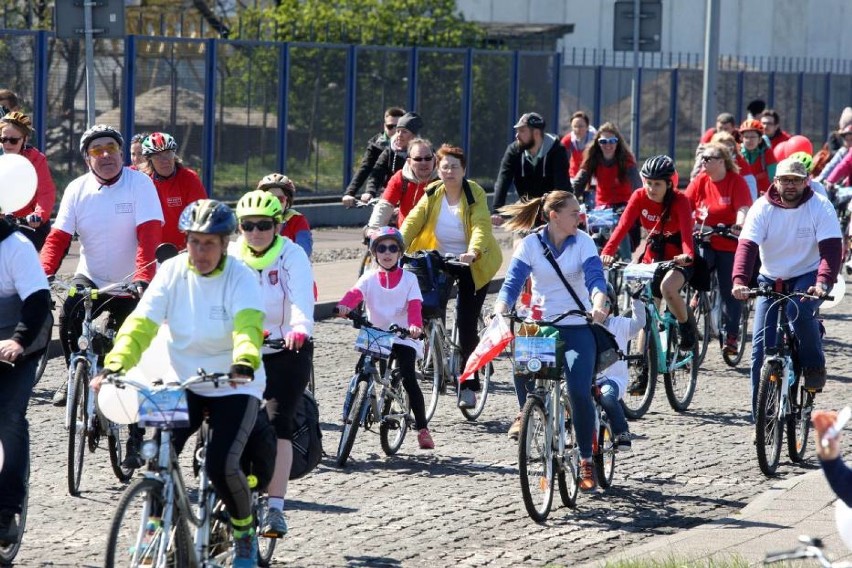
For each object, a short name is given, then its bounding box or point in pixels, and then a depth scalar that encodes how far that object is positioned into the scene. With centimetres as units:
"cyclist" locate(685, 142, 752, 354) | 2675
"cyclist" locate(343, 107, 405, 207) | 2961
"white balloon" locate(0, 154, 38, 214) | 1872
